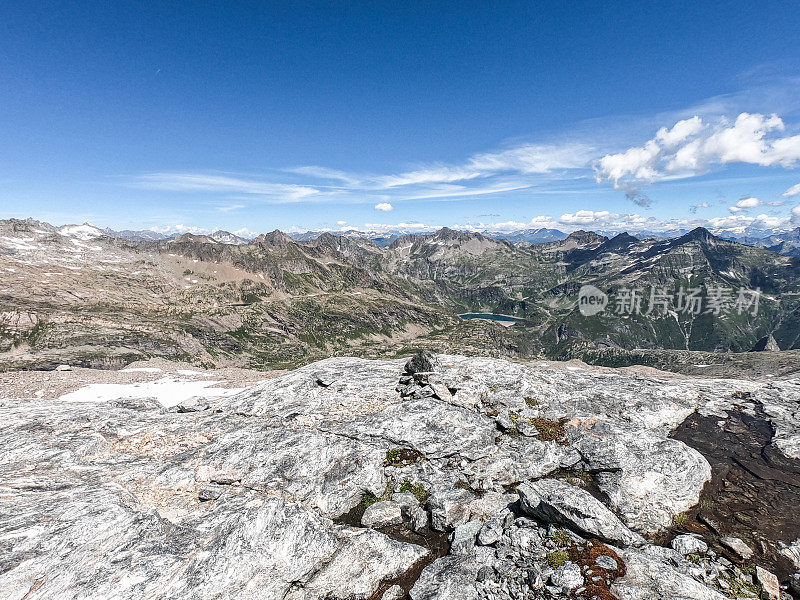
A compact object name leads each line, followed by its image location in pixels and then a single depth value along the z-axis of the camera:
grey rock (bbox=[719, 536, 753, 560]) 14.48
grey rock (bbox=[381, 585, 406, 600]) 13.44
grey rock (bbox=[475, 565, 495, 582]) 13.23
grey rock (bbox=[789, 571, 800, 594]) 12.73
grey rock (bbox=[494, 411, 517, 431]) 23.67
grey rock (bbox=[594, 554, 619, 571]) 13.00
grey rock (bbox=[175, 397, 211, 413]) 28.25
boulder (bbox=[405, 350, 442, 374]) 31.56
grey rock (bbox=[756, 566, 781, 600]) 12.59
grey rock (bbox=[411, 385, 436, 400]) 27.35
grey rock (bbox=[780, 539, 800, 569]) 14.38
